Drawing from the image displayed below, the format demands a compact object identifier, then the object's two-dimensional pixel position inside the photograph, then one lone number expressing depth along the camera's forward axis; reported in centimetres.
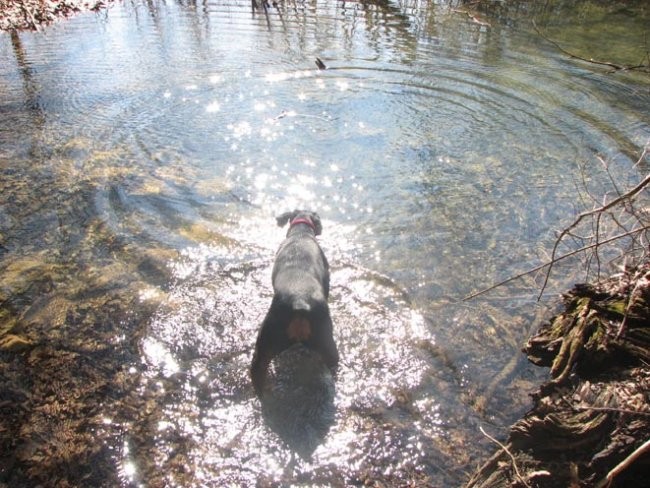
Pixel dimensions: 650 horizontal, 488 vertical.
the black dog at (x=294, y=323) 386
